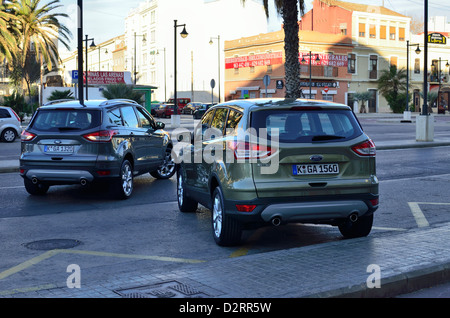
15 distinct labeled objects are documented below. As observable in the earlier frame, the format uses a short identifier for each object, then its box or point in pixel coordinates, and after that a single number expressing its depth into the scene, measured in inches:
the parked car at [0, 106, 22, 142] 1060.5
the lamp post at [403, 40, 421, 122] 1988.2
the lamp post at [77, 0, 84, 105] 693.3
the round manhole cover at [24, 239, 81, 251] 296.4
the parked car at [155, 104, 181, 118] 2423.7
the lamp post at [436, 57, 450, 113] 2993.6
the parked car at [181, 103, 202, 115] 2637.8
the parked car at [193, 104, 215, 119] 2104.3
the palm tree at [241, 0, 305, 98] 853.2
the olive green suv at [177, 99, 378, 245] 271.9
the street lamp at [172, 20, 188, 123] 1534.6
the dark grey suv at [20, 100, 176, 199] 422.3
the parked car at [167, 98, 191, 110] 2815.0
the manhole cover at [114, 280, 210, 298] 199.0
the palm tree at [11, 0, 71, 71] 1881.2
